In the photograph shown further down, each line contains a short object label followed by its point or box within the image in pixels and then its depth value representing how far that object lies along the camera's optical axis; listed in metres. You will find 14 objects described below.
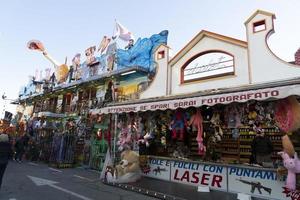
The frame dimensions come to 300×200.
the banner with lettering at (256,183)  6.72
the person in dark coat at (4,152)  8.09
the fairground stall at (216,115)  7.29
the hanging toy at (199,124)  9.73
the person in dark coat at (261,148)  8.26
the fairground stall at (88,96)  16.20
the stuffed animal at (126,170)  10.15
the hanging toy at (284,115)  7.29
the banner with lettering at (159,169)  9.82
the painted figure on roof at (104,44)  21.69
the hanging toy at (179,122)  10.52
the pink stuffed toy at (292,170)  6.20
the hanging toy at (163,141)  11.91
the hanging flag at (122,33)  20.11
